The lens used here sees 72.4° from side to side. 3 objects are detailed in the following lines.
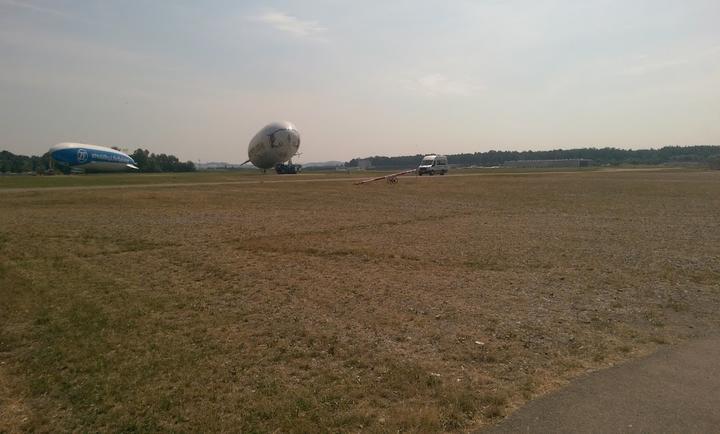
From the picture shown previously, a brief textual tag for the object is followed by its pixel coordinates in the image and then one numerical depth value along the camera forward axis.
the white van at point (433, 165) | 66.81
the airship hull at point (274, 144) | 76.19
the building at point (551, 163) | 151.50
